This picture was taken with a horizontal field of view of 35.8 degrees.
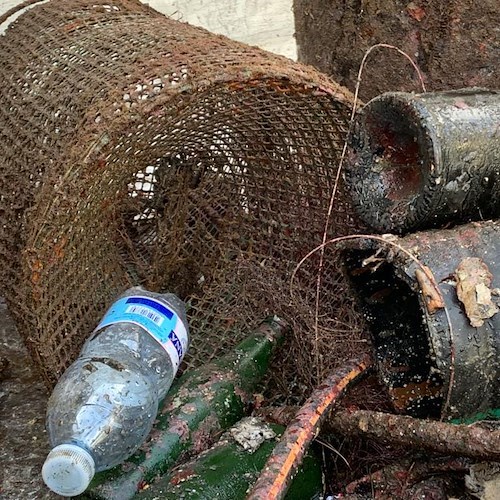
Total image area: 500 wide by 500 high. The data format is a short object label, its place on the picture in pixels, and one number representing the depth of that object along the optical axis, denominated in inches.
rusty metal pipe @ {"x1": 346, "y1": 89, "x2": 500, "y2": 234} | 44.5
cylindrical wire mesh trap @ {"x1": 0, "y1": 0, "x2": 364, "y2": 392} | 46.3
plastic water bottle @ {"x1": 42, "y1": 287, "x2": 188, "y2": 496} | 40.1
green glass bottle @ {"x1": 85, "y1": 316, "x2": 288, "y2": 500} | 43.4
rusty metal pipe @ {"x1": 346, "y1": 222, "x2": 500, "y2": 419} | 41.9
